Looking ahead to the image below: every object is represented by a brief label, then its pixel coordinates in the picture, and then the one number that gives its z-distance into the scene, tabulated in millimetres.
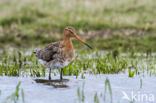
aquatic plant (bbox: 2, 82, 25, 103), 11356
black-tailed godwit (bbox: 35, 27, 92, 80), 15820
